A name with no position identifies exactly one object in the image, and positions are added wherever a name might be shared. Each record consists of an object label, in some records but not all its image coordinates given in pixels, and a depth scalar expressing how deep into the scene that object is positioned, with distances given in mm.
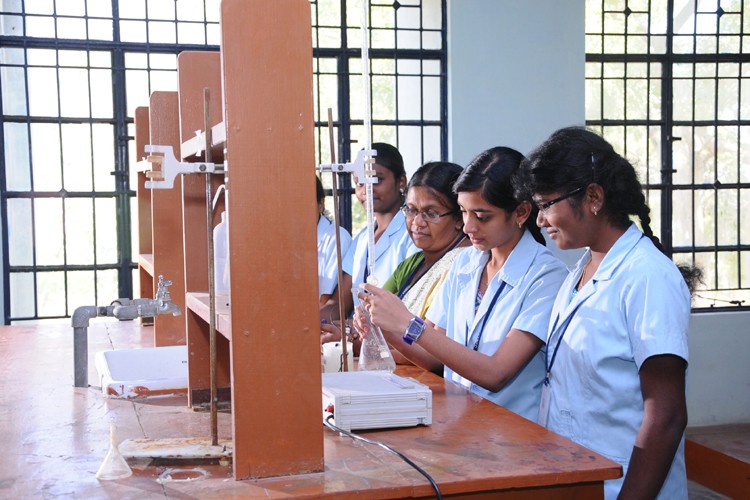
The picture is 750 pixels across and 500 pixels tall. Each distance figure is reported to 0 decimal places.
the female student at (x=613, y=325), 1612
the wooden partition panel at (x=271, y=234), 1273
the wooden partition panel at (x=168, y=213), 2303
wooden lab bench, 1292
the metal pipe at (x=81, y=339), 1992
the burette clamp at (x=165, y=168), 1405
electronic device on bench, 1578
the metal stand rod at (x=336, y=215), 1720
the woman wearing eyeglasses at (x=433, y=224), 2572
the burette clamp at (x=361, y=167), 1617
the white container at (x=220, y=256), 1725
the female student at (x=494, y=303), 1943
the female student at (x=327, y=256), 3791
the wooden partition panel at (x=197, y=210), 1842
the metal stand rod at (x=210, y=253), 1403
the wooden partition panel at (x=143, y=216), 2945
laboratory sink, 1923
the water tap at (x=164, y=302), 1923
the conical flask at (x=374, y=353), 1989
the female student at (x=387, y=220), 3330
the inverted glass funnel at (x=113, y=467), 1336
